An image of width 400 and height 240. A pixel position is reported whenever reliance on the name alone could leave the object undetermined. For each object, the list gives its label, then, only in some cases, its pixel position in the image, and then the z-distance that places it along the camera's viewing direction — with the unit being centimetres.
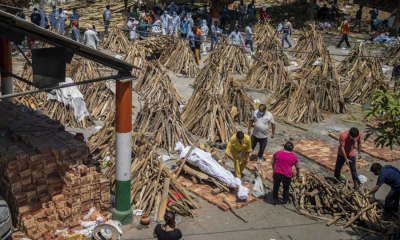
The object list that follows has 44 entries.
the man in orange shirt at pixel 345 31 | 2616
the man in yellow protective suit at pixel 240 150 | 1065
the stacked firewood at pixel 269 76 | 1888
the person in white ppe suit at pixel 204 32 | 2479
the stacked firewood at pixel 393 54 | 2398
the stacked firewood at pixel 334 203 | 957
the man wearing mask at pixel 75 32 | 2145
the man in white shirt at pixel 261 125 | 1207
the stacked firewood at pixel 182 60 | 2034
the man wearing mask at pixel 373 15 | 3125
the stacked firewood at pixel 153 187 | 957
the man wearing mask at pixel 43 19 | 2372
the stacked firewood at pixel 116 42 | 2373
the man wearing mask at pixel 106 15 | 2752
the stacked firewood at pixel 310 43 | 2341
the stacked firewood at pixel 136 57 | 1905
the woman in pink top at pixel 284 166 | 991
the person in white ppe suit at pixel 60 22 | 2508
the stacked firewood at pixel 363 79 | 1819
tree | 779
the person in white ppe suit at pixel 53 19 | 2498
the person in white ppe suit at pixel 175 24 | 2656
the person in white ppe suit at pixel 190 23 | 2423
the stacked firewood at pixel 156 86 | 1509
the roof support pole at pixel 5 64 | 1175
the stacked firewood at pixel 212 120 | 1356
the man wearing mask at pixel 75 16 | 2561
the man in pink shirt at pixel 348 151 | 1092
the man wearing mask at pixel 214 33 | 2462
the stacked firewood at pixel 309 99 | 1581
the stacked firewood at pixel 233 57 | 2114
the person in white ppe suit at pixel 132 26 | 2384
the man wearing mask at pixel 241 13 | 3091
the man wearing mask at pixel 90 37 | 2083
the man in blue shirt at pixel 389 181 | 958
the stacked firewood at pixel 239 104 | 1501
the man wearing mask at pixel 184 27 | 2434
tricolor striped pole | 867
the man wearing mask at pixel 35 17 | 2353
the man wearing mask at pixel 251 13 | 3166
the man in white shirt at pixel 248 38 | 2371
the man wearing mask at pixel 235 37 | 2234
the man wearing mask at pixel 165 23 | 2653
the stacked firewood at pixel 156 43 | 2175
